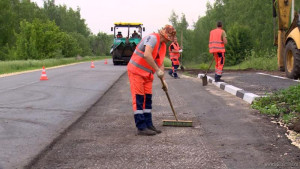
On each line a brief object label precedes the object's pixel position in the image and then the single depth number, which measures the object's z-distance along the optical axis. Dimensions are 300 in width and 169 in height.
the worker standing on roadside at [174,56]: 14.08
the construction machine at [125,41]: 25.66
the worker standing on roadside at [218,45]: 10.77
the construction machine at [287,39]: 10.68
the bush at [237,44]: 38.81
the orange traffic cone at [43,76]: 13.79
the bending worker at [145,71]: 5.02
